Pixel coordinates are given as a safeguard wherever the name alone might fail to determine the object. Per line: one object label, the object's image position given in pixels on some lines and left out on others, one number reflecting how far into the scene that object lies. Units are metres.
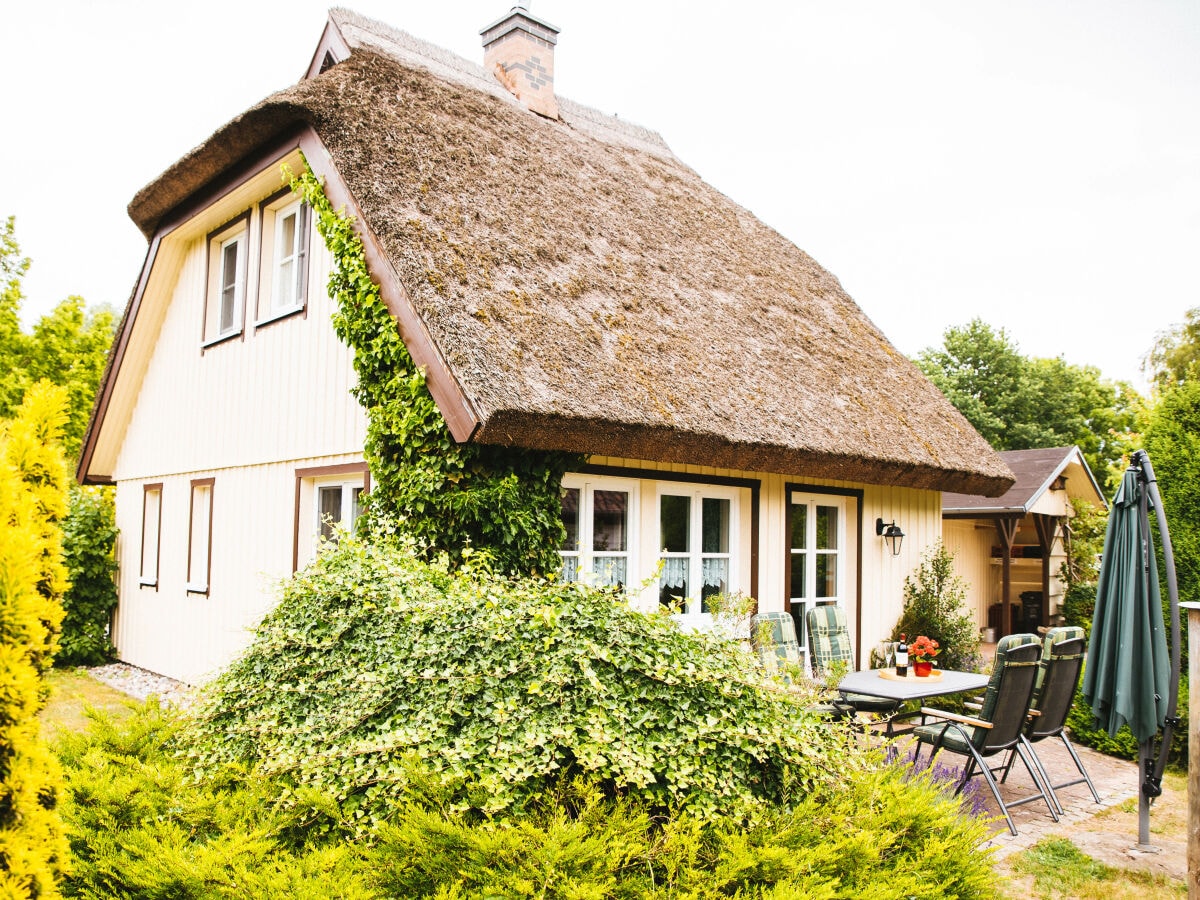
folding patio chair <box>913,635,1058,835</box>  5.61
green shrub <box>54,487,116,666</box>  11.42
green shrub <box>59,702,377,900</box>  2.92
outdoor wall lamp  9.97
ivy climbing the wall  6.07
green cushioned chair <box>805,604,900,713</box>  8.09
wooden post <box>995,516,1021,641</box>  14.66
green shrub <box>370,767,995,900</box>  2.89
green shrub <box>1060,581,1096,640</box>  16.16
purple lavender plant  5.87
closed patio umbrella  5.24
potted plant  7.00
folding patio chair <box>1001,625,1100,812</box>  6.05
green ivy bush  3.38
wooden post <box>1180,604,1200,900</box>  4.36
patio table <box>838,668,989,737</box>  6.47
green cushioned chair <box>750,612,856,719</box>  6.83
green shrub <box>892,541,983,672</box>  10.38
